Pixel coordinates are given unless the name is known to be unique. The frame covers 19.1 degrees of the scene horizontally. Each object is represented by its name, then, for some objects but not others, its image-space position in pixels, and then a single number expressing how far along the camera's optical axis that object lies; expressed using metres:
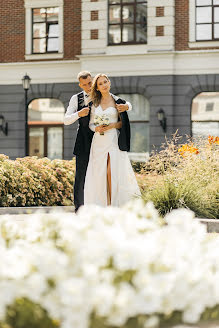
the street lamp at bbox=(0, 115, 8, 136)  26.02
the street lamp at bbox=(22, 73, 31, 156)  21.91
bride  8.61
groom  8.56
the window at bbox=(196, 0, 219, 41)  23.89
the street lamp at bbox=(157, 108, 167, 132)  23.67
